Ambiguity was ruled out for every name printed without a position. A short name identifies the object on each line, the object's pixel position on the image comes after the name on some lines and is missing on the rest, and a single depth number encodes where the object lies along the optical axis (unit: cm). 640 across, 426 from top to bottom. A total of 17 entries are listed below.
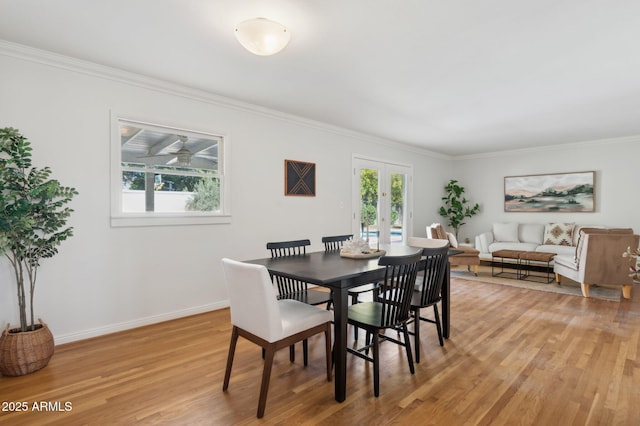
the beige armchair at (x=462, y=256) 600
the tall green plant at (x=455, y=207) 784
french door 584
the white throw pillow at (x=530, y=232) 675
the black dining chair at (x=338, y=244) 326
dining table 206
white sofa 629
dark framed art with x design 468
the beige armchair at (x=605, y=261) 441
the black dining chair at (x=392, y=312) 213
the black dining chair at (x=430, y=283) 255
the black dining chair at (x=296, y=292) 270
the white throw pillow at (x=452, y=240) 623
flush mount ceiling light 215
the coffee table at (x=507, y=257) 589
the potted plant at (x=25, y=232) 237
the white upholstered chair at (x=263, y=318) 190
